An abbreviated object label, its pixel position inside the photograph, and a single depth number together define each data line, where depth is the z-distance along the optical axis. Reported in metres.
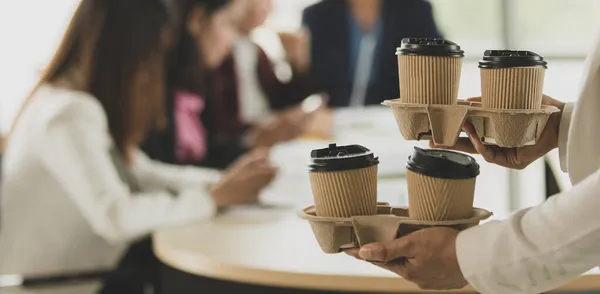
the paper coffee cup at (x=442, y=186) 1.72
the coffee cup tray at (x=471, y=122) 1.72
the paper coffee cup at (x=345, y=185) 1.75
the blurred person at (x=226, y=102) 4.50
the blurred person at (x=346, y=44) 4.40
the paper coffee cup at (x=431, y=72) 1.74
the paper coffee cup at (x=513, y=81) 1.74
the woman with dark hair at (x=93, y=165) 2.99
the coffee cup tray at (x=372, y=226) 1.72
